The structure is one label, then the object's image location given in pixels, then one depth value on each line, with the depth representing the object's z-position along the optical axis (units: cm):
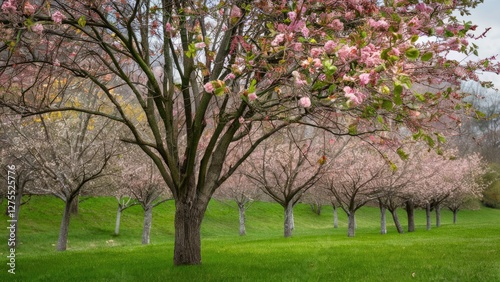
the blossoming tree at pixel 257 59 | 492
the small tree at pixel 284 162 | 2137
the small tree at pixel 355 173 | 2445
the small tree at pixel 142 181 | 2292
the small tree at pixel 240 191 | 3116
